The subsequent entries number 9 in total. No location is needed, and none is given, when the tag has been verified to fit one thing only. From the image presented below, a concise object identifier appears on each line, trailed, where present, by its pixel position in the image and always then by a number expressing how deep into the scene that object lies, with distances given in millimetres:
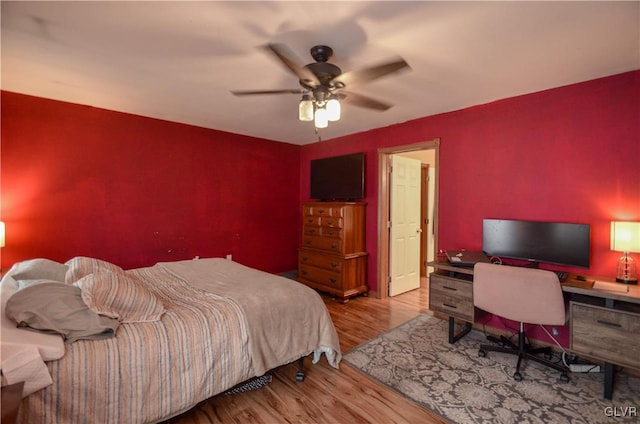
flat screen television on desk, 2521
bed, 1350
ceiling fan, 1881
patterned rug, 1944
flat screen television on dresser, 4288
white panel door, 4312
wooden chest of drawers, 4109
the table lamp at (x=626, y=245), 2193
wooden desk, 1983
